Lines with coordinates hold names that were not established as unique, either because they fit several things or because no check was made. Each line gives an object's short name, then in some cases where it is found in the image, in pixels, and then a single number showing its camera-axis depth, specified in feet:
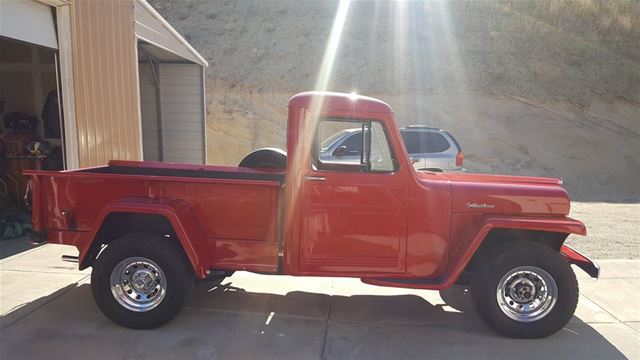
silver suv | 31.71
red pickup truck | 12.99
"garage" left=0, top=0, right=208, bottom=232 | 21.25
